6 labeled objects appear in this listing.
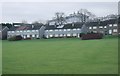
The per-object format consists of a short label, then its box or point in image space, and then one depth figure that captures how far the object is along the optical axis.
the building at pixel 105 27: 81.16
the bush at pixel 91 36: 53.50
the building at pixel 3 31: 82.46
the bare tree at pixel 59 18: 96.50
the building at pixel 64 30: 83.69
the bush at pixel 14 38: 58.59
